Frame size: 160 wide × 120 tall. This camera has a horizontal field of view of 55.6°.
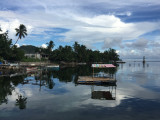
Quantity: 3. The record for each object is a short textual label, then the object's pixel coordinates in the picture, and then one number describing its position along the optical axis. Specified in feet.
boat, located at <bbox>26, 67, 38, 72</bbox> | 198.27
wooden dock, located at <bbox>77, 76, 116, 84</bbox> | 110.52
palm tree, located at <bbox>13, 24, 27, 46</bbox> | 250.68
